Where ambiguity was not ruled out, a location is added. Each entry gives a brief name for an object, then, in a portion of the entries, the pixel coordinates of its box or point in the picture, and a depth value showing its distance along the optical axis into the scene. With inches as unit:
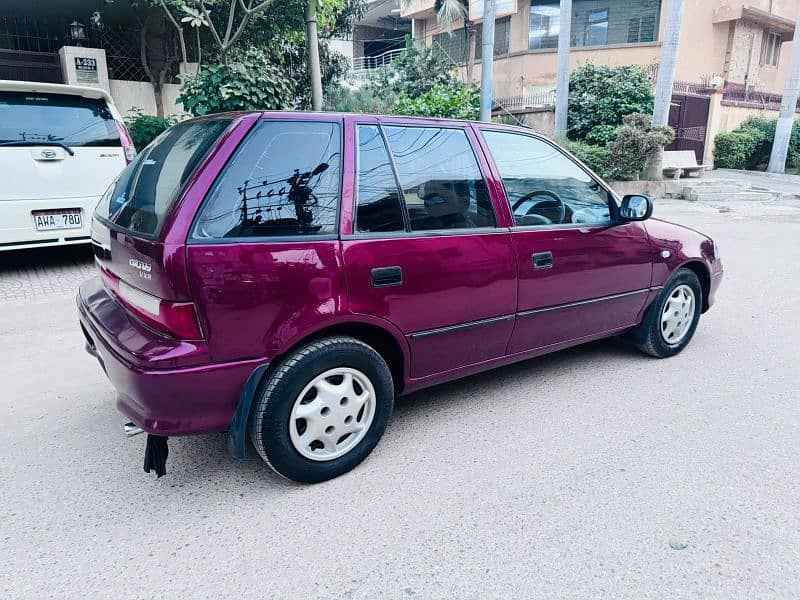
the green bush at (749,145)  797.9
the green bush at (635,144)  561.0
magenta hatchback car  98.0
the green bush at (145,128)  442.6
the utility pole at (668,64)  561.9
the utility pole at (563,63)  679.1
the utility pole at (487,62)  453.4
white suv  232.1
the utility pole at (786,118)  741.3
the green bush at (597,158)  597.4
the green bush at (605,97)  677.9
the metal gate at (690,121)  748.6
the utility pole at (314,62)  416.2
